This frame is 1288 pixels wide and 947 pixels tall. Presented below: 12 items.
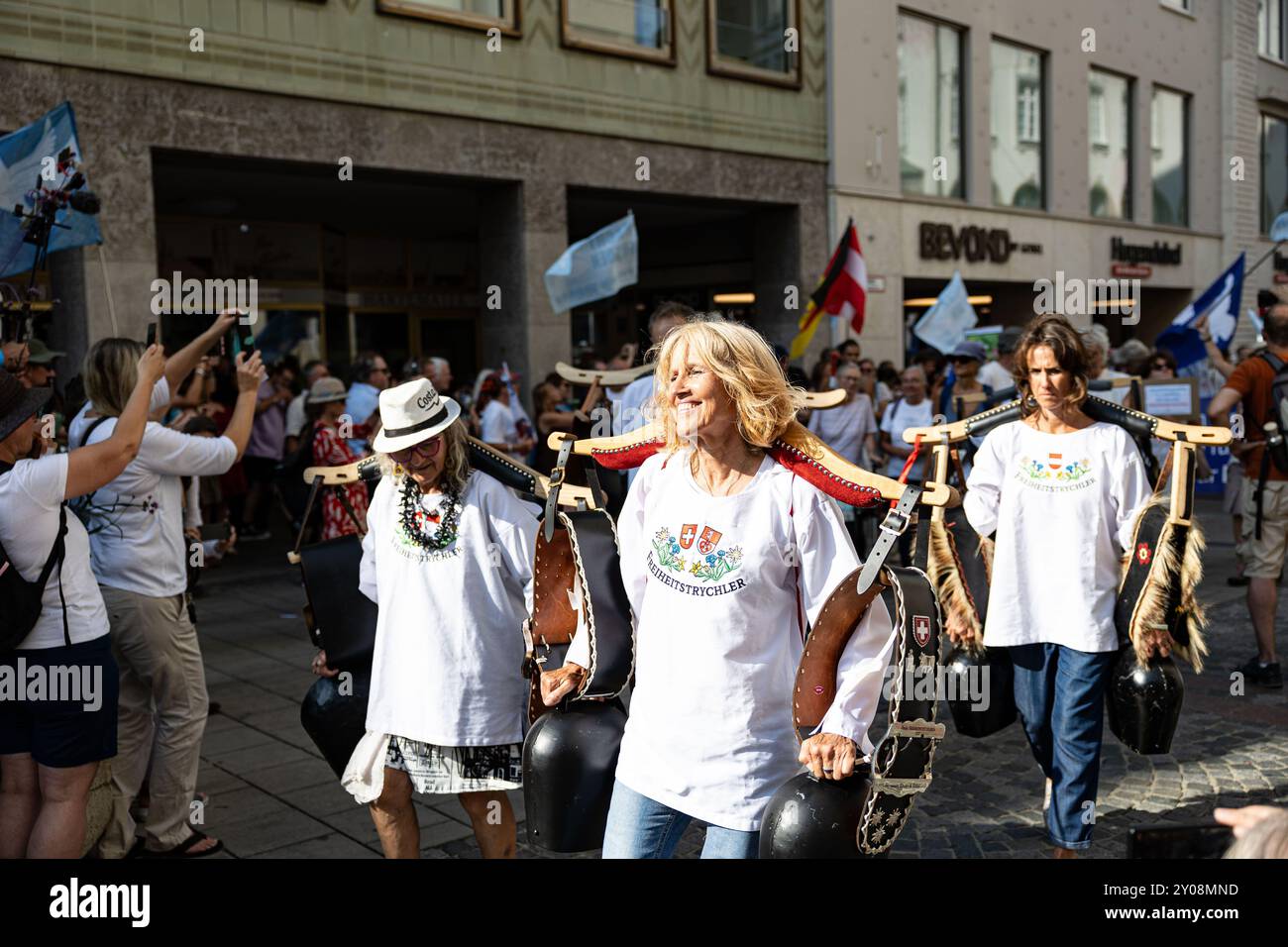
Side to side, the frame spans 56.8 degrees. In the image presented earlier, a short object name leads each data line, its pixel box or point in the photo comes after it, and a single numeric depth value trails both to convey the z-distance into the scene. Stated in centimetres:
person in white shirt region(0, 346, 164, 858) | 346
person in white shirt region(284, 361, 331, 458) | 1165
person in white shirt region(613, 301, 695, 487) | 636
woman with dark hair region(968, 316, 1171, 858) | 405
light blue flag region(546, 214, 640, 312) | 1092
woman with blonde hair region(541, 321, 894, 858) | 265
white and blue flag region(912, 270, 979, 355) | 1291
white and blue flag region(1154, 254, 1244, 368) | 1288
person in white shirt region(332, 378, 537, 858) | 362
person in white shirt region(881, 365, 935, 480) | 1027
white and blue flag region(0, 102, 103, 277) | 732
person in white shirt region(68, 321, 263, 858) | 439
